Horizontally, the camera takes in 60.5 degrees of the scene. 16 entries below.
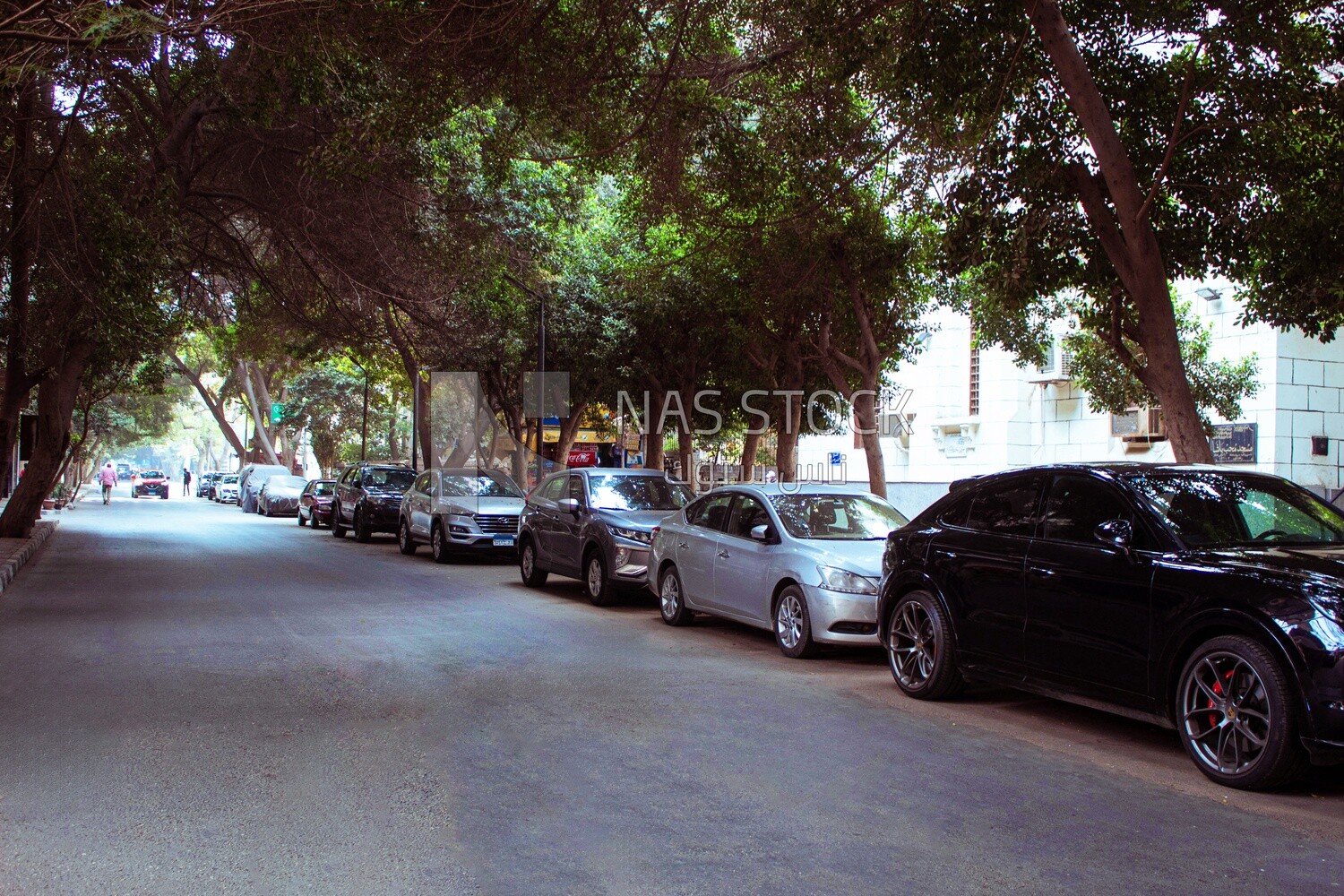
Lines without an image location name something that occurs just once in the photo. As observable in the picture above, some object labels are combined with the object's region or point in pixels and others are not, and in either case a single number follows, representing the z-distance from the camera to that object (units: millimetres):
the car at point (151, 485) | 66938
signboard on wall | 24422
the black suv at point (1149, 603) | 5691
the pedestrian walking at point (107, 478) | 51375
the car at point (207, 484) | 68500
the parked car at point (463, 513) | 20281
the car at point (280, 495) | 41656
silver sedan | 9914
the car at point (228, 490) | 59844
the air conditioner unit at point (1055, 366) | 31078
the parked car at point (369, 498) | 27172
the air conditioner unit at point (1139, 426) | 28297
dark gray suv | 13891
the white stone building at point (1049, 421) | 24359
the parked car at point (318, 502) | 33094
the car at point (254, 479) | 44188
